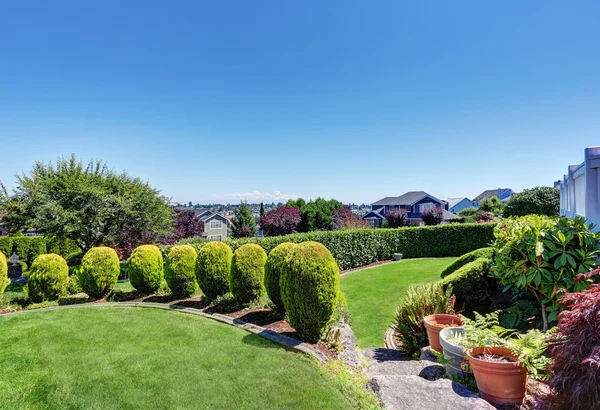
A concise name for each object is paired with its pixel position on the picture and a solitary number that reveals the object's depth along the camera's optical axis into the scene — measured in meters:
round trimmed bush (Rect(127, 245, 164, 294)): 7.63
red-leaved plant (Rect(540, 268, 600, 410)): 2.02
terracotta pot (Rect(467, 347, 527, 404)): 2.93
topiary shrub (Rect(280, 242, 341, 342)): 4.59
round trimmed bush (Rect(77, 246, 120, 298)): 7.48
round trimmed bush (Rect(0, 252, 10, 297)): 7.46
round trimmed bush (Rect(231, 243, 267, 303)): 6.36
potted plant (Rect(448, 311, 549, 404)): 2.93
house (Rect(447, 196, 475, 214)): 64.14
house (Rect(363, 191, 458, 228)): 45.39
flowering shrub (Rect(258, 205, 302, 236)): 28.48
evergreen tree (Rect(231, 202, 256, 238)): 33.43
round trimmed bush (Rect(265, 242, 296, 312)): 5.77
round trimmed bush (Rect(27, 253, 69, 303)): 7.79
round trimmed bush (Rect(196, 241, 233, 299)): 6.84
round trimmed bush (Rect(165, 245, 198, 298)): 7.29
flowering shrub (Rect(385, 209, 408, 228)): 27.67
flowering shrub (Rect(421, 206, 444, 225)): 28.22
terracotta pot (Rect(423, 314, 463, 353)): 4.77
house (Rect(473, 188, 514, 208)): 62.81
